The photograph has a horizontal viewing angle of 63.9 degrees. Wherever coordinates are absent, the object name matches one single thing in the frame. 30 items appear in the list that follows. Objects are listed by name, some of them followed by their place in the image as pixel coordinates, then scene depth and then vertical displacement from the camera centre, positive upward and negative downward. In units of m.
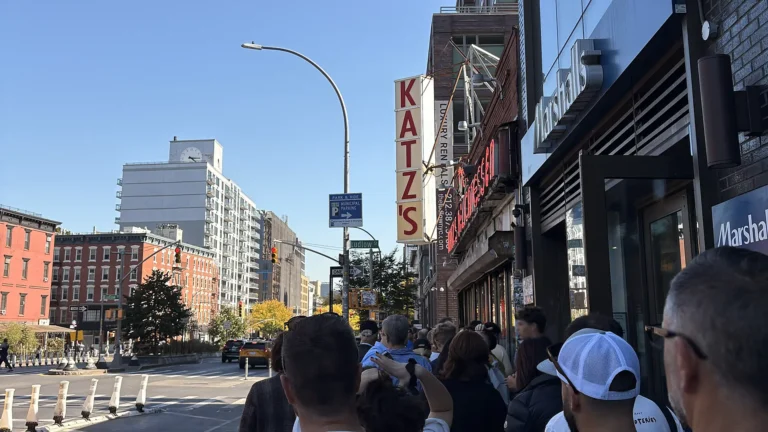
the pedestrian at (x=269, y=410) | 4.59 -0.72
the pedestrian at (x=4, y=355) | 35.64 -2.28
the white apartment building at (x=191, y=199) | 110.94 +20.90
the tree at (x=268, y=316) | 122.31 -0.61
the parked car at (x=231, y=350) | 43.41 -2.58
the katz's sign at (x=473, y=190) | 13.24 +2.98
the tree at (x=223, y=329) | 82.91 -1.96
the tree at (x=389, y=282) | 43.56 +2.11
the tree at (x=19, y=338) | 49.91 -1.84
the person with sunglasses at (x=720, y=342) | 1.16 -0.06
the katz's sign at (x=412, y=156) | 22.17 +5.60
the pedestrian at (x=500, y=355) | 6.78 -0.49
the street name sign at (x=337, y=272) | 18.12 +1.18
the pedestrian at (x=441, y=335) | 6.30 -0.24
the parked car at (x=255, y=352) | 34.81 -2.16
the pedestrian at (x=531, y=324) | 5.48 -0.12
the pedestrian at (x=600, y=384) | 2.04 -0.25
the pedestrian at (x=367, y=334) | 7.80 -0.29
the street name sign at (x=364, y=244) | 19.80 +2.20
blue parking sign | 16.58 +2.74
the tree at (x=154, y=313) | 42.34 +0.05
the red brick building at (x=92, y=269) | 81.81 +6.05
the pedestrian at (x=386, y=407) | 2.61 -0.40
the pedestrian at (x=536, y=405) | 3.46 -0.54
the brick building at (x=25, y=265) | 60.22 +5.08
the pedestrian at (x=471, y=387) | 3.92 -0.49
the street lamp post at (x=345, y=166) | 17.23 +4.15
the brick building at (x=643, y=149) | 4.41 +1.48
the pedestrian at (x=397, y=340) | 4.83 -0.22
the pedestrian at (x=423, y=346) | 8.98 -0.53
